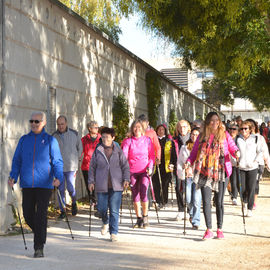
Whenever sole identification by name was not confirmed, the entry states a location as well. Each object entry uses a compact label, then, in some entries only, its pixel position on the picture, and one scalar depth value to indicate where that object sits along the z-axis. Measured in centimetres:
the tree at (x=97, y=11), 2869
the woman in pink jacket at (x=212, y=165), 855
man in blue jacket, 733
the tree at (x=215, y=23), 1353
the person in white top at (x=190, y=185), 955
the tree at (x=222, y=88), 3936
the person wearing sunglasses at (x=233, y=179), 1267
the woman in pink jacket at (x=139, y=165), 969
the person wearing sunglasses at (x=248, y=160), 1109
